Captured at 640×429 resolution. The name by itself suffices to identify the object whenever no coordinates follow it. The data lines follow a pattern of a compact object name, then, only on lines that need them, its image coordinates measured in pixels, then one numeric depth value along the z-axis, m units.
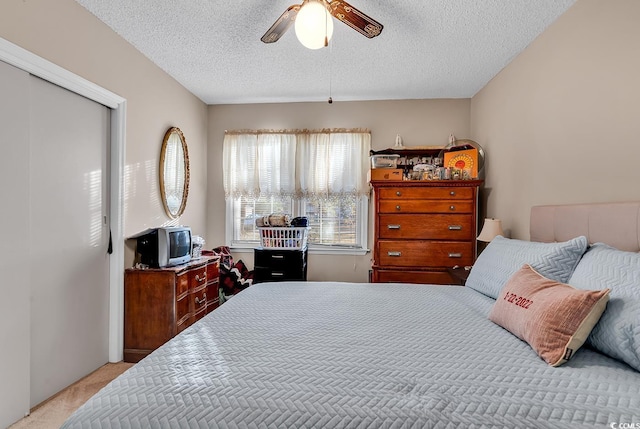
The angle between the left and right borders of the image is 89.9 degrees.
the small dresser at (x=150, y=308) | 2.63
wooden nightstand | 2.62
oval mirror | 3.18
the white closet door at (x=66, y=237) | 2.00
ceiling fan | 1.76
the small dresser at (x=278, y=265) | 3.52
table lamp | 2.88
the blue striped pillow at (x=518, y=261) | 1.50
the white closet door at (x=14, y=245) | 1.74
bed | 0.82
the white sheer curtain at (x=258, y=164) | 4.04
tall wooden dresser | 3.11
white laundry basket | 3.54
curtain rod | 3.92
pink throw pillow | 1.10
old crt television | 2.67
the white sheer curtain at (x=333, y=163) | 3.93
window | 3.96
